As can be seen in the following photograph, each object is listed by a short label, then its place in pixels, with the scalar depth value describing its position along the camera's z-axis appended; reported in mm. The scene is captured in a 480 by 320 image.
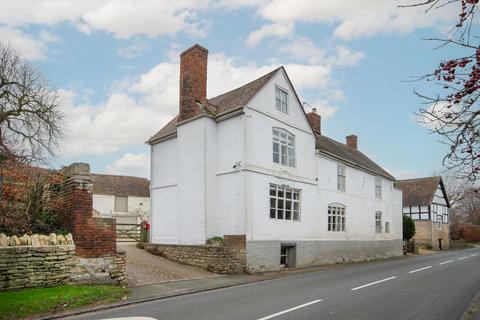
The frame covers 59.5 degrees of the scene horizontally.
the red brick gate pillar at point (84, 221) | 13477
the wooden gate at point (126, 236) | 29328
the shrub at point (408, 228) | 40891
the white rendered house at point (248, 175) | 20750
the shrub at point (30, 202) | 13758
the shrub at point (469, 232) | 61691
